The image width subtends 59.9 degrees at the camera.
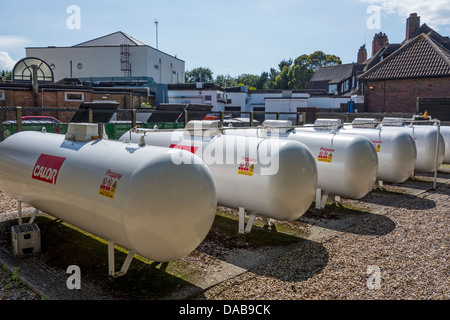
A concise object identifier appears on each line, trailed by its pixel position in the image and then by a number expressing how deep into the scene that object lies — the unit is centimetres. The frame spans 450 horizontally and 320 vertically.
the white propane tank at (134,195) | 552
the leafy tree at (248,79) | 13465
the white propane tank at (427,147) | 1508
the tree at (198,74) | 13441
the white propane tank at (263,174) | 793
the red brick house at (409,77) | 2994
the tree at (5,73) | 10464
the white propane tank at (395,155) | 1248
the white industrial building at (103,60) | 5950
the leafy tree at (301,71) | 8919
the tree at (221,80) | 14400
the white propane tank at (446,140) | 1761
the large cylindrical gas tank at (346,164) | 1012
